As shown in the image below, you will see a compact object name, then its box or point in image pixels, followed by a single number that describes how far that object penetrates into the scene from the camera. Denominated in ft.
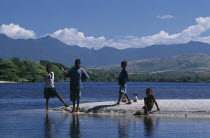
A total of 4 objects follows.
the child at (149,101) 69.82
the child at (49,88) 74.23
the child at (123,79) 71.36
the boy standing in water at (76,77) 69.72
